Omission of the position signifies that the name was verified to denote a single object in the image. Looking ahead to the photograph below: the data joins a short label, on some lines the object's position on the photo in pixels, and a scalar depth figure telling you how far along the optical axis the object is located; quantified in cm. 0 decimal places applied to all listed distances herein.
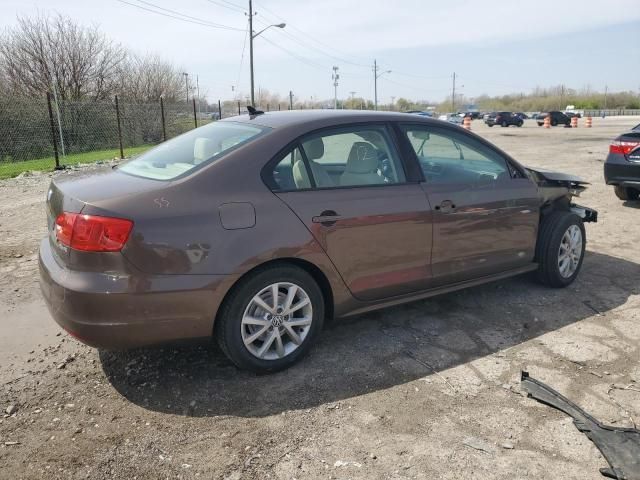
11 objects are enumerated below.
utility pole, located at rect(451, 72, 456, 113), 10764
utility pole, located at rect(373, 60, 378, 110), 7343
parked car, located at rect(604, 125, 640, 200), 782
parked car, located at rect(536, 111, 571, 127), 4447
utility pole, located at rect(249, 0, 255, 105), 3250
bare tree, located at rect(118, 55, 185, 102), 2769
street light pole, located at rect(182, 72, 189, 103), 3351
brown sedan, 279
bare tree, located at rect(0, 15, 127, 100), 2375
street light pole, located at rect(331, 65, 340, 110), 6233
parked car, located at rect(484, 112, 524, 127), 4509
